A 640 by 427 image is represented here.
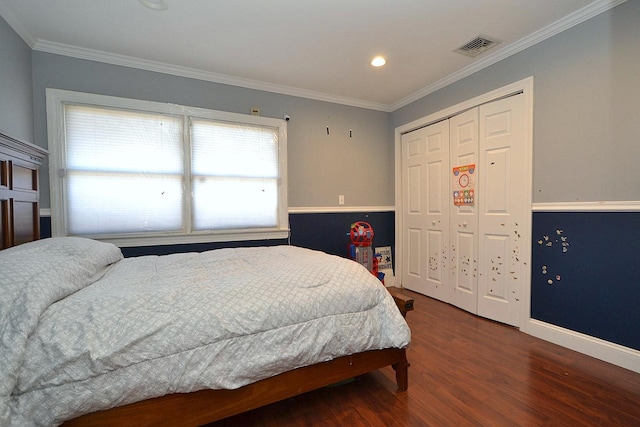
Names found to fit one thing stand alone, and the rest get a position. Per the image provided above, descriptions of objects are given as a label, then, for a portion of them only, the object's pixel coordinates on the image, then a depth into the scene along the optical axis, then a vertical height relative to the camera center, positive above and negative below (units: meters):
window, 2.46 +0.35
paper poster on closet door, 2.85 +0.21
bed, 0.96 -0.53
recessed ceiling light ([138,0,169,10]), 1.89 +1.39
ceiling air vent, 2.37 +1.40
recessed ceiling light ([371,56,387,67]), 2.63 +1.39
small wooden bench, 1.73 -0.62
